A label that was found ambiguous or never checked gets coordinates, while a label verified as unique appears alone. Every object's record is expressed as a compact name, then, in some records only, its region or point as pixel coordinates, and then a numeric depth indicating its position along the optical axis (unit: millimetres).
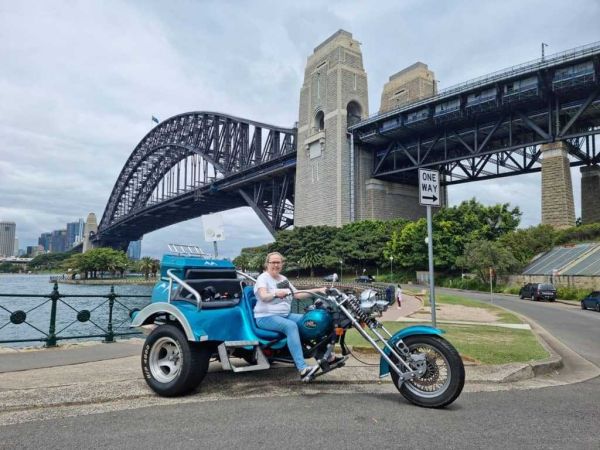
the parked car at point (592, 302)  22891
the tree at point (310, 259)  55516
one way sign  7215
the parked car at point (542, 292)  29359
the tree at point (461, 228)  46094
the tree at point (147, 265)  102312
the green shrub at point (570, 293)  30231
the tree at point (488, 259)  38094
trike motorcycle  4465
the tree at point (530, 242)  40500
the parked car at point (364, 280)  47219
